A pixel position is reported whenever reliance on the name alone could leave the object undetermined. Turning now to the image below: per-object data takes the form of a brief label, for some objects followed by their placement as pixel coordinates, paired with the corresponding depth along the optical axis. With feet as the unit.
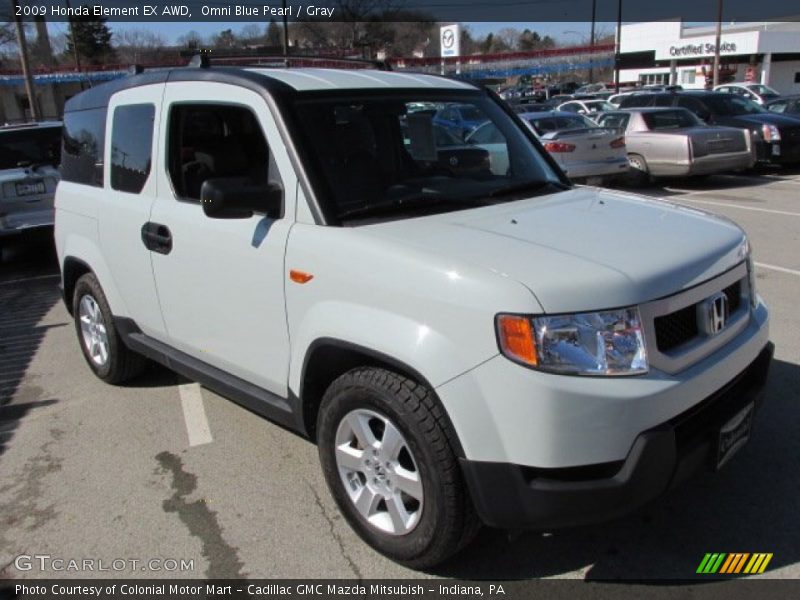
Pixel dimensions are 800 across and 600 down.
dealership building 188.65
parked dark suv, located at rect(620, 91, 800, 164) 45.91
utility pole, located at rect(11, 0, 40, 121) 61.21
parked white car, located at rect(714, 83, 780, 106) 76.34
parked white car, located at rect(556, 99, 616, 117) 71.61
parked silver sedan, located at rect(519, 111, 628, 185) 40.11
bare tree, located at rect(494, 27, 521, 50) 376.21
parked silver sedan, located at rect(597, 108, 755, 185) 41.65
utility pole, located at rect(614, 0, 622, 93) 131.32
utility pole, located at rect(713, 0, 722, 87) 137.49
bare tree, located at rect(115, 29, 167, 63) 173.19
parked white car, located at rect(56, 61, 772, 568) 7.70
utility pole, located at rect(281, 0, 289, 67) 82.23
